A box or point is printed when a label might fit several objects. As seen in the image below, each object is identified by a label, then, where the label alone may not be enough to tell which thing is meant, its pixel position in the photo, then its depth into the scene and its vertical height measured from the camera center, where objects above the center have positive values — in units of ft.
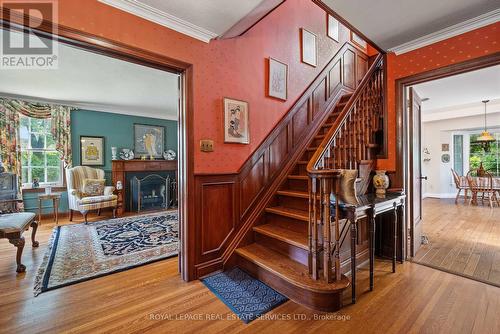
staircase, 5.84 -1.82
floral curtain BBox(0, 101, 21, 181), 14.16 +1.73
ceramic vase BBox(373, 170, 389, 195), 8.20 -0.64
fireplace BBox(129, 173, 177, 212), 18.62 -2.19
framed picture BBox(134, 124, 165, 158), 19.71 +2.38
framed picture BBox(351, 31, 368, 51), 15.89 +8.85
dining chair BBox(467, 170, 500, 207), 19.53 -2.03
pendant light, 19.69 +2.30
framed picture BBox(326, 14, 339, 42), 13.95 +8.60
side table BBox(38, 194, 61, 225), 14.58 -2.22
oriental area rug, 7.86 -3.67
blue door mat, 5.87 -3.73
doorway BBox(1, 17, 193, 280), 6.60 +1.31
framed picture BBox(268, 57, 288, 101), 10.11 +3.98
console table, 6.07 -1.39
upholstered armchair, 14.90 -1.83
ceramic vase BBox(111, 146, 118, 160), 17.99 +1.17
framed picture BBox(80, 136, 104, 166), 17.21 +1.26
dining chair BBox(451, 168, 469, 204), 21.22 -1.82
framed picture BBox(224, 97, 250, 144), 8.29 +1.66
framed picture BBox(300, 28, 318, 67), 11.99 +6.39
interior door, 9.16 -0.36
